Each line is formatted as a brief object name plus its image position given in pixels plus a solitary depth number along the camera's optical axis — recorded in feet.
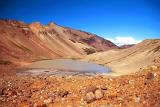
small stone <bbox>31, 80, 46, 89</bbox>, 27.05
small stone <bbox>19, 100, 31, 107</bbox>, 19.35
